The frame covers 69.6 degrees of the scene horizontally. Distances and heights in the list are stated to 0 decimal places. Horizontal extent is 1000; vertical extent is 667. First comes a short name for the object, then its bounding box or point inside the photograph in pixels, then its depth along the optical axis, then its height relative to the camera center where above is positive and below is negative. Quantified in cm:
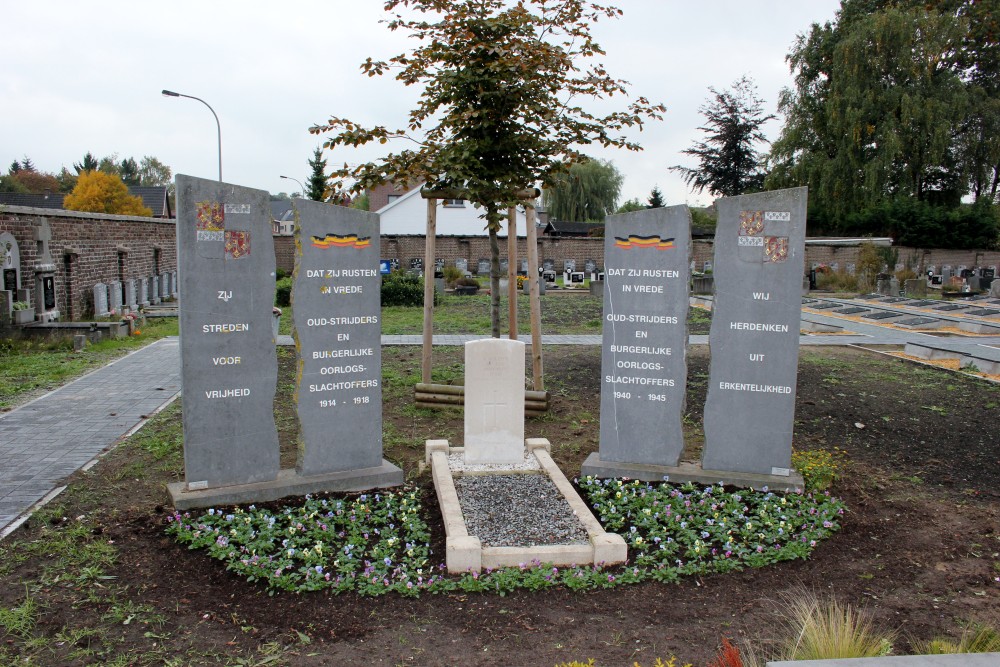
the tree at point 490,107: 720 +177
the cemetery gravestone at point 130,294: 1936 -57
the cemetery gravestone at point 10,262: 1381 +20
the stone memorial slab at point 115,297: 1808 -61
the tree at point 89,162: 8312 +1287
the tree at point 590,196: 6162 +689
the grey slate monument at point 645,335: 623 -52
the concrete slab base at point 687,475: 613 -172
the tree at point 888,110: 3272 +790
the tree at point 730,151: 4756 +837
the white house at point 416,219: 4628 +360
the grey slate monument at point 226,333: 542 -47
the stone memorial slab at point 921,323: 1747 -110
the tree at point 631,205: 5629 +576
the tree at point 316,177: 5191 +724
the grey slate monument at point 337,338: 587 -53
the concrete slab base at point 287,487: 557 -172
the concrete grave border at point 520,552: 467 -183
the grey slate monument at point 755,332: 605 -47
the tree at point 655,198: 5778 +636
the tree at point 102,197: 4106 +441
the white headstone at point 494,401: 643 -113
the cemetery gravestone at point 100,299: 1727 -64
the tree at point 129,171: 9731 +1409
